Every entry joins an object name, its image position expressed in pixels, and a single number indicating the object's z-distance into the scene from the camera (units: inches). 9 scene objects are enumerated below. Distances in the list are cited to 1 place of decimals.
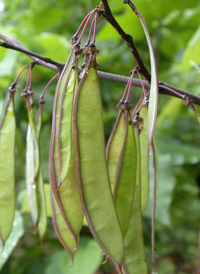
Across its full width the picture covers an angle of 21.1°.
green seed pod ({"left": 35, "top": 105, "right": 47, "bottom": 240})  11.0
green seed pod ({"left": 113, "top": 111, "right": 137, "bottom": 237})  9.5
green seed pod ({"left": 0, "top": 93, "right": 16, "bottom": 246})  10.7
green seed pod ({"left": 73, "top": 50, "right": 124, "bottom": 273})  9.1
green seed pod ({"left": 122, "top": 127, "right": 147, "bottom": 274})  9.7
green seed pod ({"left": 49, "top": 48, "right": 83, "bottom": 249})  9.5
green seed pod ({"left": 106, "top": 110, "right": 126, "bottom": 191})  10.0
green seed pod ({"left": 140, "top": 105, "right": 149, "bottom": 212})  10.7
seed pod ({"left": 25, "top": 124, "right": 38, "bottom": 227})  11.0
